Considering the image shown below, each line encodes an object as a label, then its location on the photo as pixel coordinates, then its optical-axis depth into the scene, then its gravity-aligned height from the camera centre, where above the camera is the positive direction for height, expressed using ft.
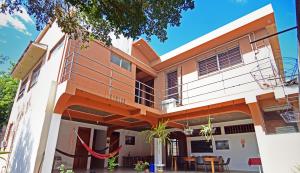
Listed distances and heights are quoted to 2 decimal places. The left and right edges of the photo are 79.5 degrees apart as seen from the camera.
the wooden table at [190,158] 26.00 -1.46
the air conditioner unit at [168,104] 25.95 +6.01
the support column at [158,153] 26.43 -0.85
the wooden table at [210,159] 22.36 -1.30
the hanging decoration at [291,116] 15.47 +2.68
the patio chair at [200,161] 25.30 -1.73
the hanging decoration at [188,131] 24.05 +2.12
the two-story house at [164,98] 17.13 +5.20
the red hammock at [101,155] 20.08 -0.93
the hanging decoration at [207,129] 20.57 +2.07
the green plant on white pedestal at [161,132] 20.64 +1.67
